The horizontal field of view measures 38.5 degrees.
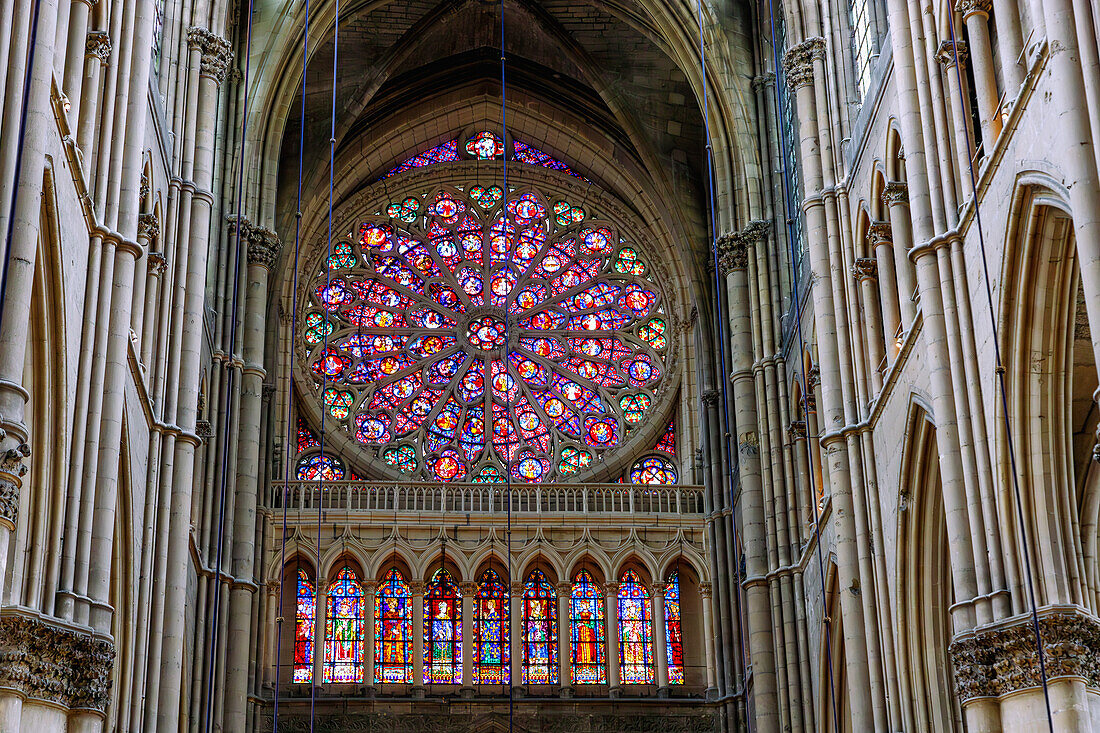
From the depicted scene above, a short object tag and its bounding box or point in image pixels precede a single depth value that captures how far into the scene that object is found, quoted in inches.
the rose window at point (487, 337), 1226.6
